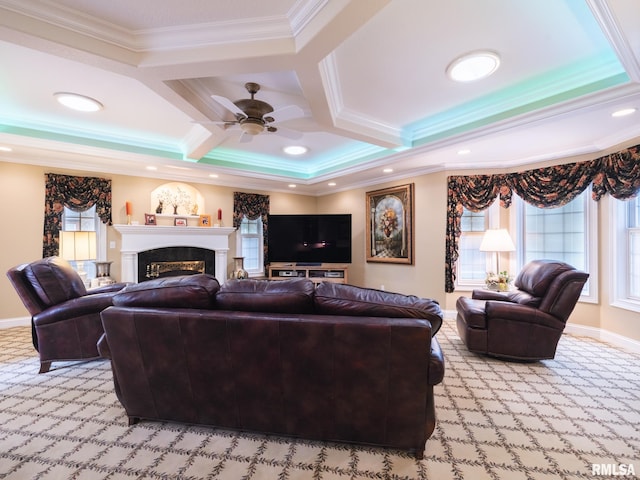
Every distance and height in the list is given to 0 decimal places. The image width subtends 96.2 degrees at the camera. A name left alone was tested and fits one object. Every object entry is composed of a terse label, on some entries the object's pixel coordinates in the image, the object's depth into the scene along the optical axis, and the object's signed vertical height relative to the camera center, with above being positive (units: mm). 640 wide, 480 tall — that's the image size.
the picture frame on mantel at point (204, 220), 5613 +413
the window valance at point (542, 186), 3357 +783
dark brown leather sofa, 1549 -665
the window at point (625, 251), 3508 -112
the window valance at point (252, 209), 5988 +700
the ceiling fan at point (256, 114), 2723 +1232
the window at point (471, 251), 4770 -156
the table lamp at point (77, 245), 3680 -55
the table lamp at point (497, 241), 4047 +11
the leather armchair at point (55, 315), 2746 -713
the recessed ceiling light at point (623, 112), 2738 +1271
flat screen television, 5934 +50
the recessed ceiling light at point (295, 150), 4703 +1543
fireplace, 4914 -144
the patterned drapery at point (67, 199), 4355 +658
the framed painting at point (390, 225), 5156 +319
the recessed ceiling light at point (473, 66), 2383 +1541
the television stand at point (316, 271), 5812 -618
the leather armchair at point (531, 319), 2885 -804
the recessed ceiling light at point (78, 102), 2959 +1494
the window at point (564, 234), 3917 +115
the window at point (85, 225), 4641 +254
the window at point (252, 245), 6316 -84
